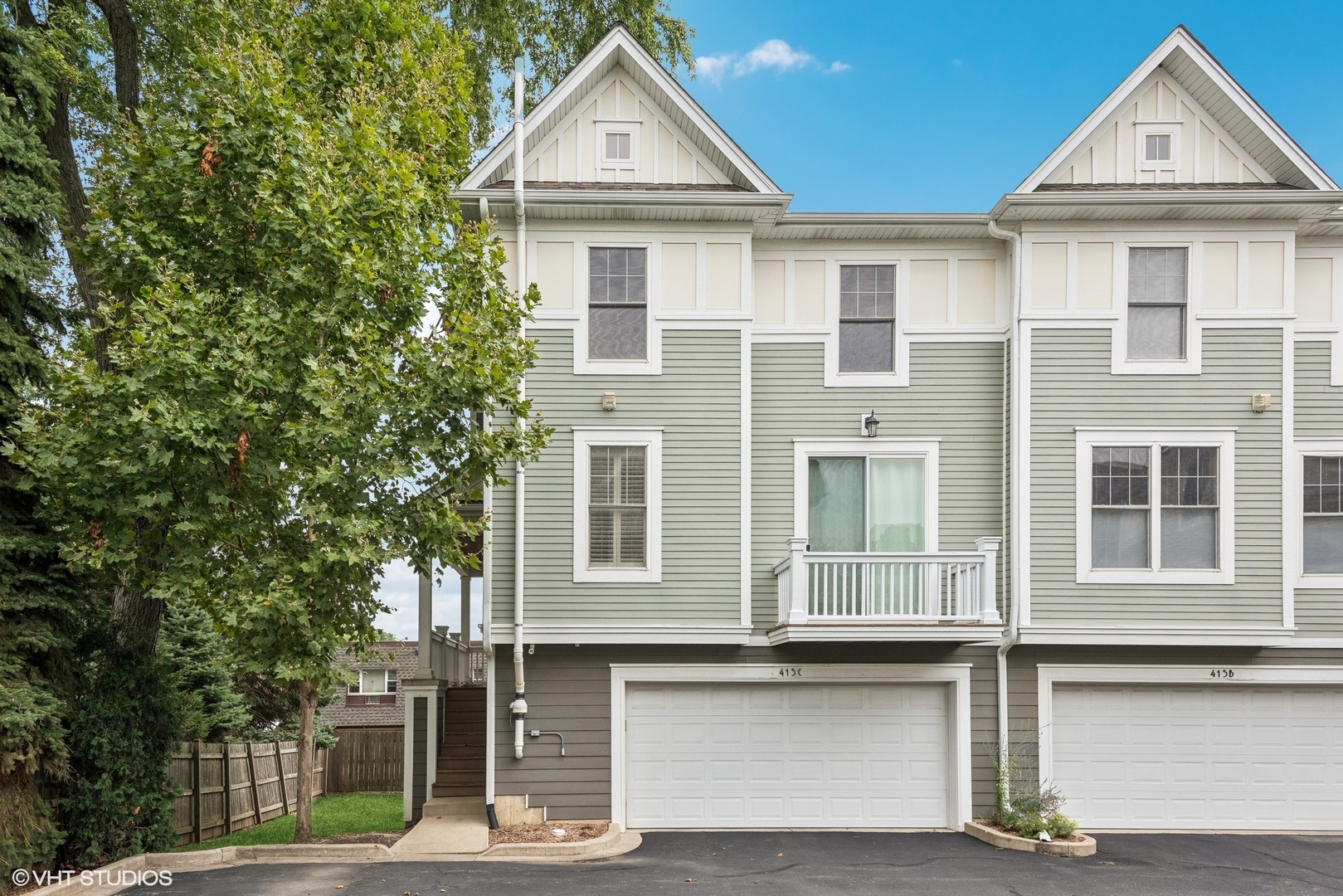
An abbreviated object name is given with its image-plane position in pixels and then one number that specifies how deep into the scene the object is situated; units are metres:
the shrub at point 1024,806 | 11.66
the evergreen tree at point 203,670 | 16.39
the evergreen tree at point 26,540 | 9.31
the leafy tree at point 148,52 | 11.84
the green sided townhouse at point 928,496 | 12.52
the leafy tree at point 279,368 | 9.58
